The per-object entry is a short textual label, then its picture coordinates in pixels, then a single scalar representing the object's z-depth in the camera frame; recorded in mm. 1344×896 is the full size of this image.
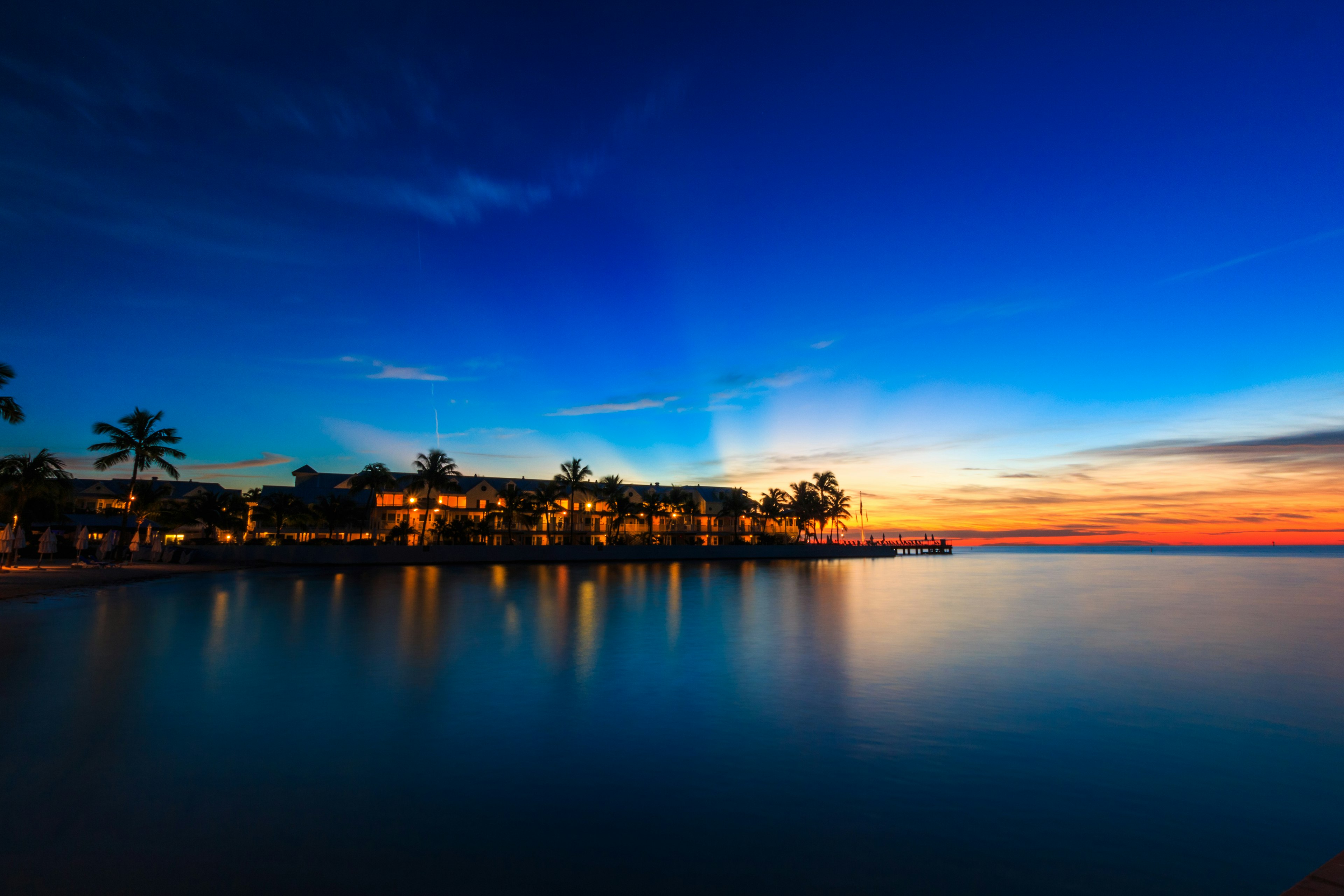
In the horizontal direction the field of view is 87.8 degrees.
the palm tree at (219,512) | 83188
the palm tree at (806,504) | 120875
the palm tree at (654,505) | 106062
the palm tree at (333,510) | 85938
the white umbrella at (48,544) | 45969
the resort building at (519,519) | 93188
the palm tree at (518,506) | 91750
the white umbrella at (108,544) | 59766
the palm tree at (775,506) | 118938
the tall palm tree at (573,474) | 92312
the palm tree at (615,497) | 100500
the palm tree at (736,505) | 114875
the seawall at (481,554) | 66062
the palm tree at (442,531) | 87375
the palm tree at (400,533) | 83500
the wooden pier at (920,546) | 148375
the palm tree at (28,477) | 46781
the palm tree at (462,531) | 87688
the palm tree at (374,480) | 83312
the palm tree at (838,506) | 126312
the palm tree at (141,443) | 49469
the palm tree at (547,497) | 93938
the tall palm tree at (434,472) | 76938
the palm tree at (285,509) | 85500
